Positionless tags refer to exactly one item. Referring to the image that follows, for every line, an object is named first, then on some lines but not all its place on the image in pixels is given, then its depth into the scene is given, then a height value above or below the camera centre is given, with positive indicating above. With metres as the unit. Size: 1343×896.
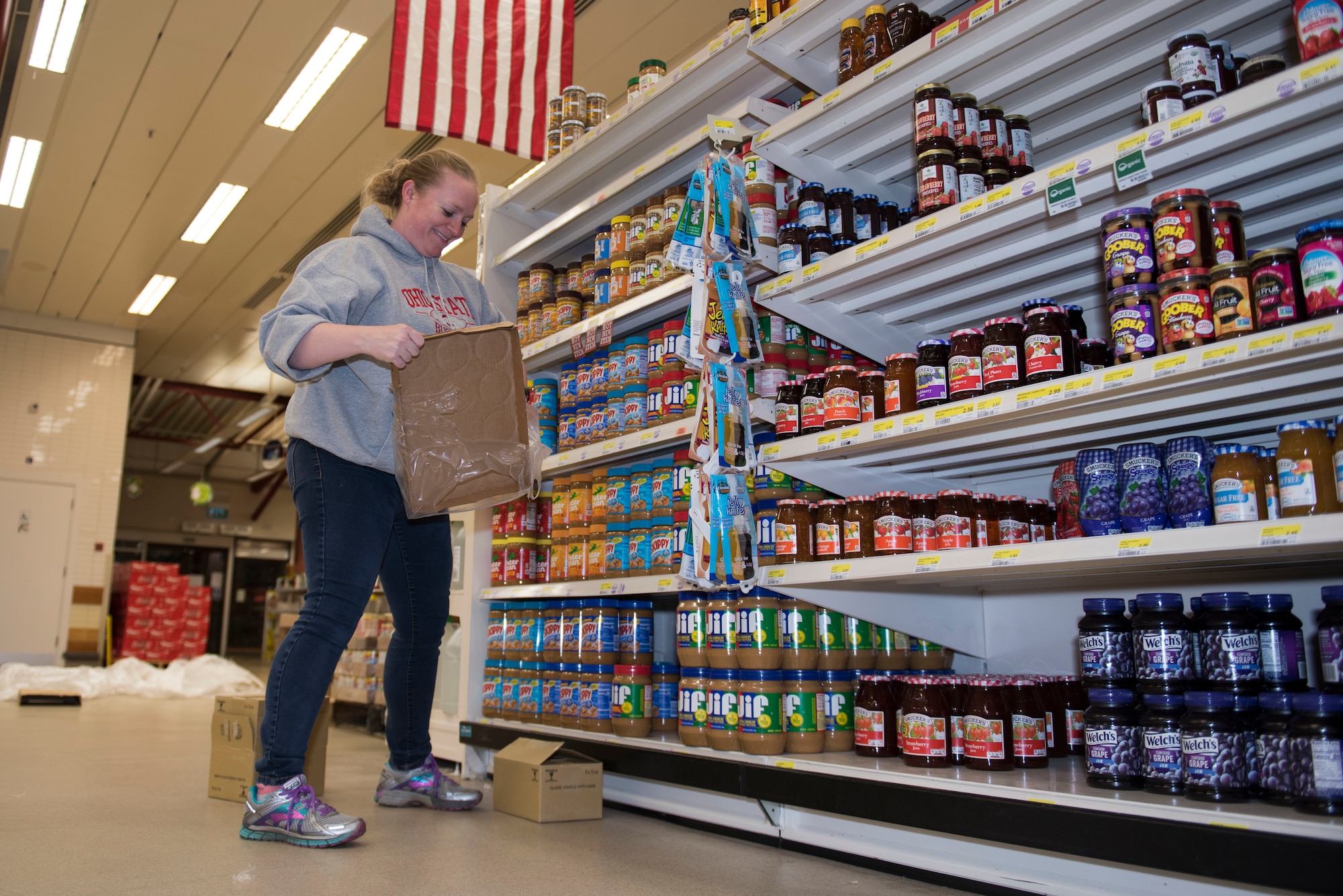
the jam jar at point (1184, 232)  1.78 +0.75
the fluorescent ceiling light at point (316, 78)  6.41 +3.98
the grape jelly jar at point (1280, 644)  1.70 -0.08
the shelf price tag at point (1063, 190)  1.92 +0.89
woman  2.17 +0.33
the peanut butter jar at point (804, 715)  2.40 -0.30
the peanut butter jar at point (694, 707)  2.61 -0.31
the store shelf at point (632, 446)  2.69 +0.53
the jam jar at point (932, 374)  2.22 +0.57
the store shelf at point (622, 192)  2.85 +1.58
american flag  4.27 +2.62
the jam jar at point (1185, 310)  1.71 +0.56
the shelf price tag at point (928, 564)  2.09 +0.09
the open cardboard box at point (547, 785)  2.60 -0.54
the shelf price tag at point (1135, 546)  1.69 +0.11
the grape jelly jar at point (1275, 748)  1.55 -0.25
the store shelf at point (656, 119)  2.95 +1.77
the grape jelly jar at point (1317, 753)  1.45 -0.25
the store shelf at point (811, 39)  2.59 +1.70
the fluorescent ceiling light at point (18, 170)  7.78 +3.91
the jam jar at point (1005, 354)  2.05 +0.57
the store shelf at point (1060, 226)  1.69 +0.91
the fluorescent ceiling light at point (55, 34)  6.07 +3.99
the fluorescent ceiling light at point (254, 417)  14.41 +3.07
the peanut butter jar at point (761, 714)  2.40 -0.30
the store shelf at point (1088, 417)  1.65 +0.43
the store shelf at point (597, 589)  2.71 +0.04
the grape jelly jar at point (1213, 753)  1.61 -0.27
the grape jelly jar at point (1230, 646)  1.72 -0.08
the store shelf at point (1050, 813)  1.40 -0.41
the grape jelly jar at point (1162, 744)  1.71 -0.27
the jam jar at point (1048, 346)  1.99 +0.57
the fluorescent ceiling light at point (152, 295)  10.75 +3.80
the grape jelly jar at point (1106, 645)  1.96 -0.09
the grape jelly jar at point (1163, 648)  1.82 -0.09
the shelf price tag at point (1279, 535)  1.48 +0.11
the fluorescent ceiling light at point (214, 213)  8.62 +3.89
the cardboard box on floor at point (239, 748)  2.77 -0.46
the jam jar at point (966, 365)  2.13 +0.57
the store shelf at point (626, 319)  2.96 +1.03
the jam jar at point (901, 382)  2.33 +0.58
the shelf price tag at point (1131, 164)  1.80 +0.88
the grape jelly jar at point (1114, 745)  1.79 -0.29
